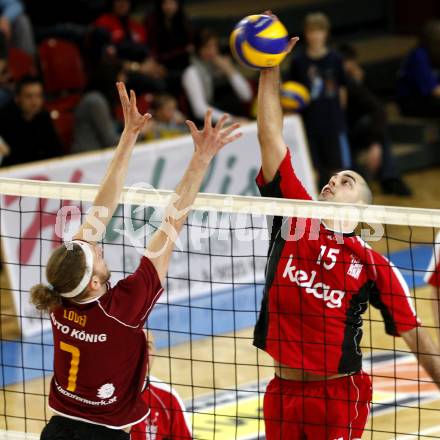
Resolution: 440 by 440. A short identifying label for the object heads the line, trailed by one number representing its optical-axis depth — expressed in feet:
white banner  32.78
